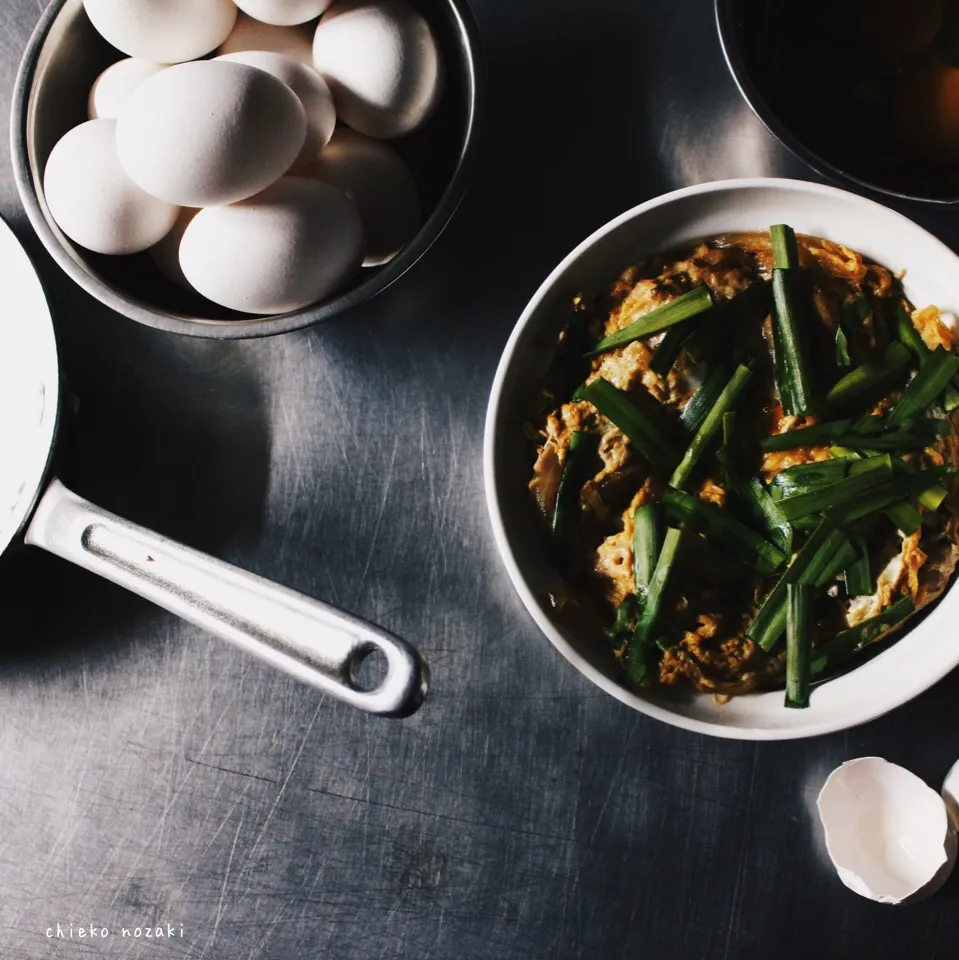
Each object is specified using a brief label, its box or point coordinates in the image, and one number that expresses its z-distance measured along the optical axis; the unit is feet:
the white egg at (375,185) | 2.47
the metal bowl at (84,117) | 2.39
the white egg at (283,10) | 2.38
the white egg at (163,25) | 2.32
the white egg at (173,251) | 2.52
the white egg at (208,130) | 2.16
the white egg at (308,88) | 2.34
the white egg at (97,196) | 2.33
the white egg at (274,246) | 2.29
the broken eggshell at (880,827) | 2.63
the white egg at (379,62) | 2.37
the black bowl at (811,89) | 2.48
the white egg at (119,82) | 2.46
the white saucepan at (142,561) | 2.11
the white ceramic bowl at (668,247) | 2.39
